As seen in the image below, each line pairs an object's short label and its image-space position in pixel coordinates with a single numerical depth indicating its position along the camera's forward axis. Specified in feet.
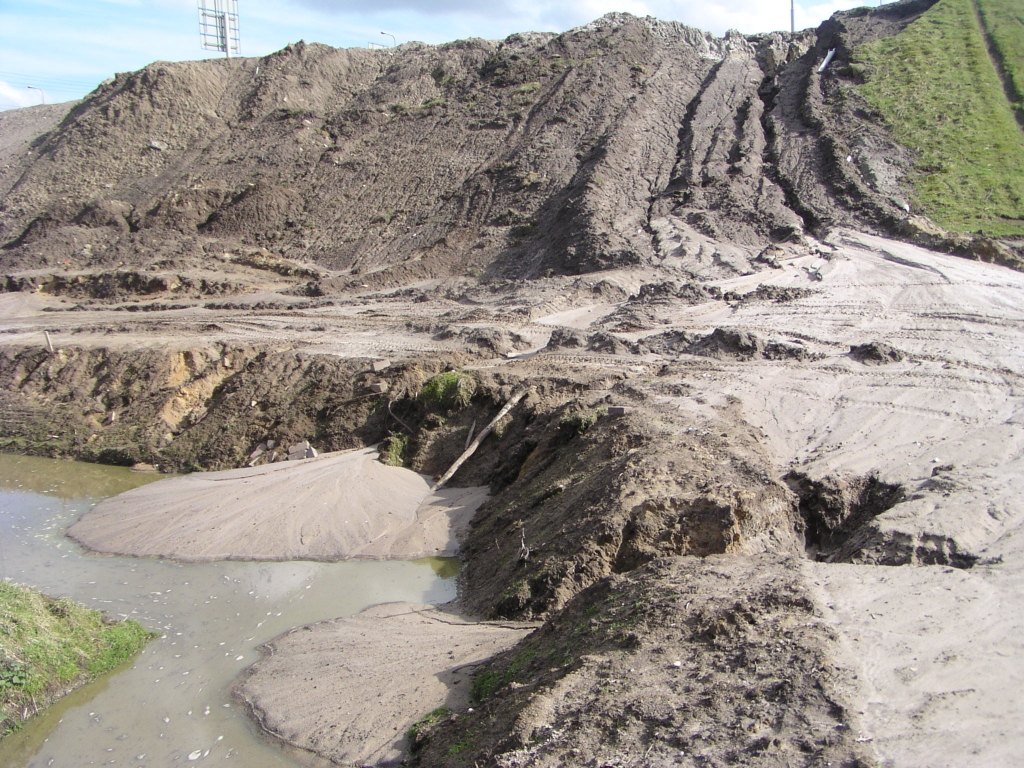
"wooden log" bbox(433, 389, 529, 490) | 41.96
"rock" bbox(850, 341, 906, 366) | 41.55
